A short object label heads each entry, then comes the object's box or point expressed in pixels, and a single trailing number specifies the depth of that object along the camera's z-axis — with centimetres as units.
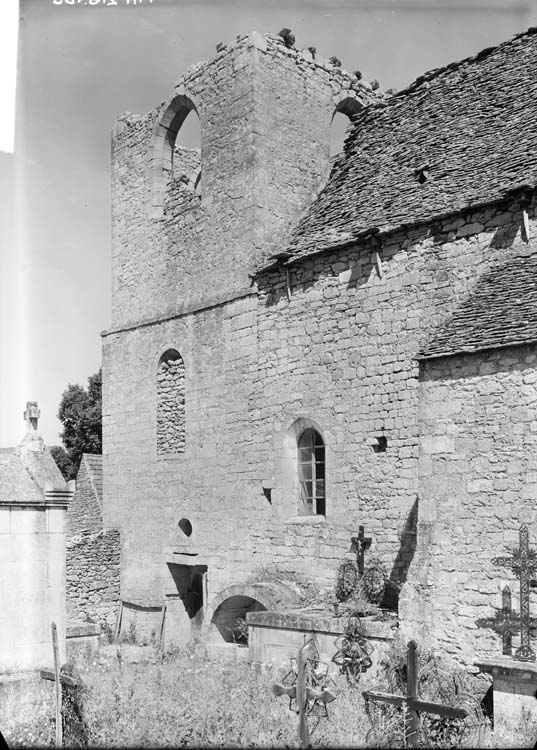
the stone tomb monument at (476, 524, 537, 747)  802
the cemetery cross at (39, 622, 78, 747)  823
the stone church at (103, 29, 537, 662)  971
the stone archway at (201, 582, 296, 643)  1410
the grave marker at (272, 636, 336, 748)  748
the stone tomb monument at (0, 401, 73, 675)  861
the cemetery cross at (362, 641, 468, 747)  751
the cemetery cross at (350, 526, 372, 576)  1254
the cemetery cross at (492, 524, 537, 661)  863
